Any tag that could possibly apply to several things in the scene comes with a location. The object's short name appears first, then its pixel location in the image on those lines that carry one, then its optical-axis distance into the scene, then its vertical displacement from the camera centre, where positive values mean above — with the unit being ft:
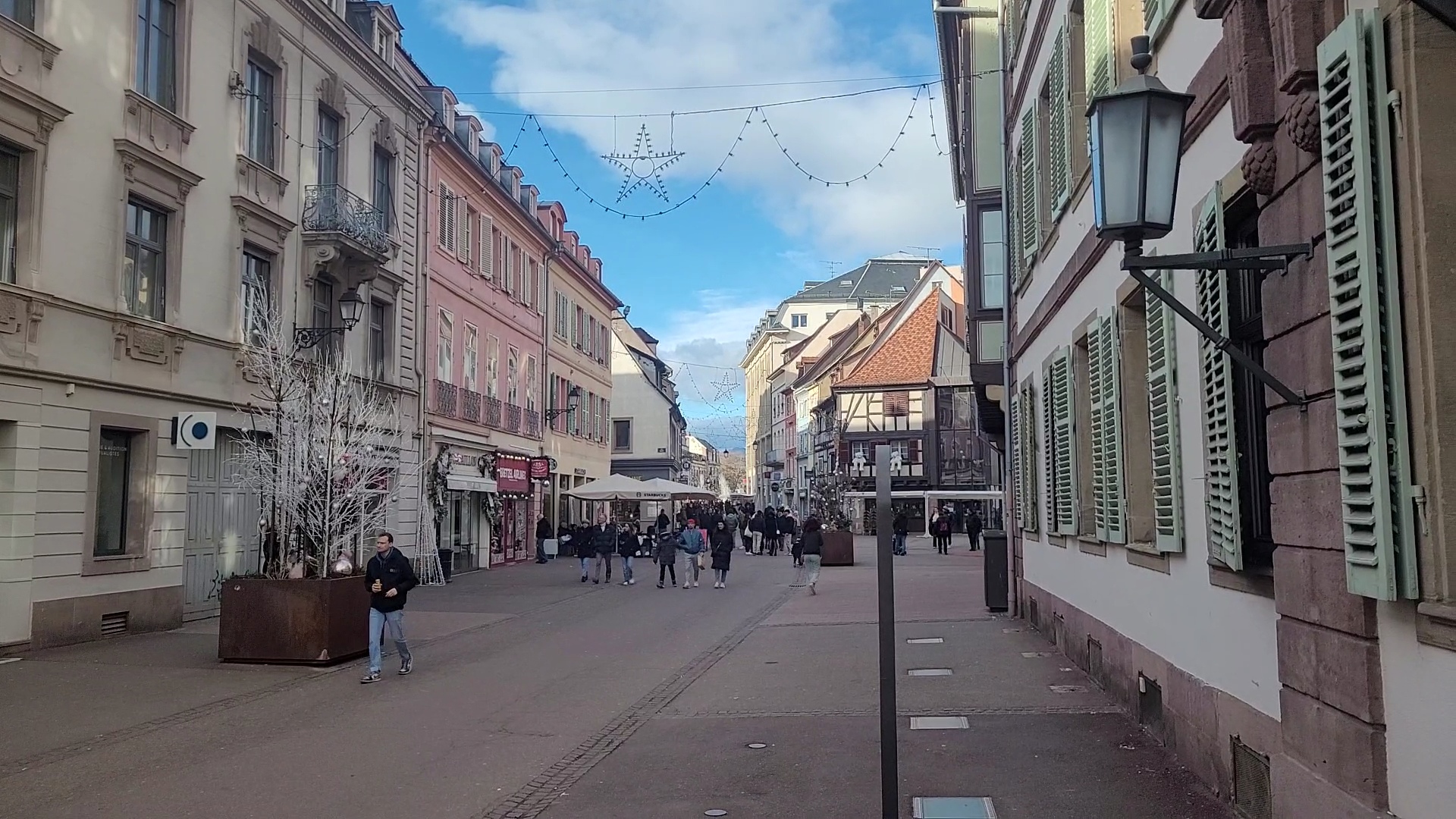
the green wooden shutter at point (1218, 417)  21.03 +1.61
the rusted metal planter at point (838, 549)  111.34 -3.52
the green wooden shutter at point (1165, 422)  25.75 +1.89
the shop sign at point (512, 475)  112.57 +3.52
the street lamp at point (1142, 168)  17.60 +4.98
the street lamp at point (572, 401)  134.92 +13.15
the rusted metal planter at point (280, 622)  44.91 -4.00
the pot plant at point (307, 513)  45.03 +0.02
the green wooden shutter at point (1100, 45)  30.86 +12.11
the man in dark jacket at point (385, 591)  41.68 -2.71
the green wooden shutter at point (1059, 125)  38.08 +12.49
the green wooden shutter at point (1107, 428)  31.04 +2.12
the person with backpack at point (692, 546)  87.35 -2.46
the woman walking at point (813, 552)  80.84 -2.72
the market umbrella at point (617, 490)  108.99 +1.95
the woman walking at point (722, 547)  85.97 -2.50
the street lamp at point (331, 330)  68.23 +10.77
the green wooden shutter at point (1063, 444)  39.52 +2.18
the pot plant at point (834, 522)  111.75 -1.08
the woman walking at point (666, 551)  90.12 -2.93
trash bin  61.98 -3.28
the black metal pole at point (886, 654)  17.04 -2.06
